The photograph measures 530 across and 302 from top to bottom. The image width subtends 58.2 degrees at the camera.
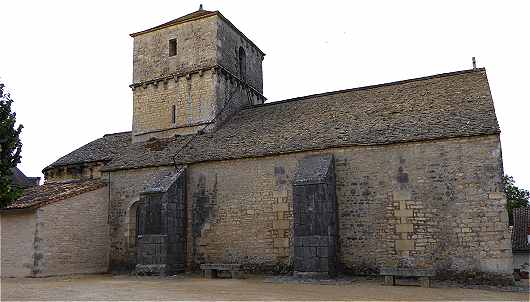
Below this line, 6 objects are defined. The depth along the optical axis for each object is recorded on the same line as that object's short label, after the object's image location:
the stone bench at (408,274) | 13.70
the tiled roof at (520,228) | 30.41
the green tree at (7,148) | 14.84
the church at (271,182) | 14.91
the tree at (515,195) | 44.14
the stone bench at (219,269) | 16.52
